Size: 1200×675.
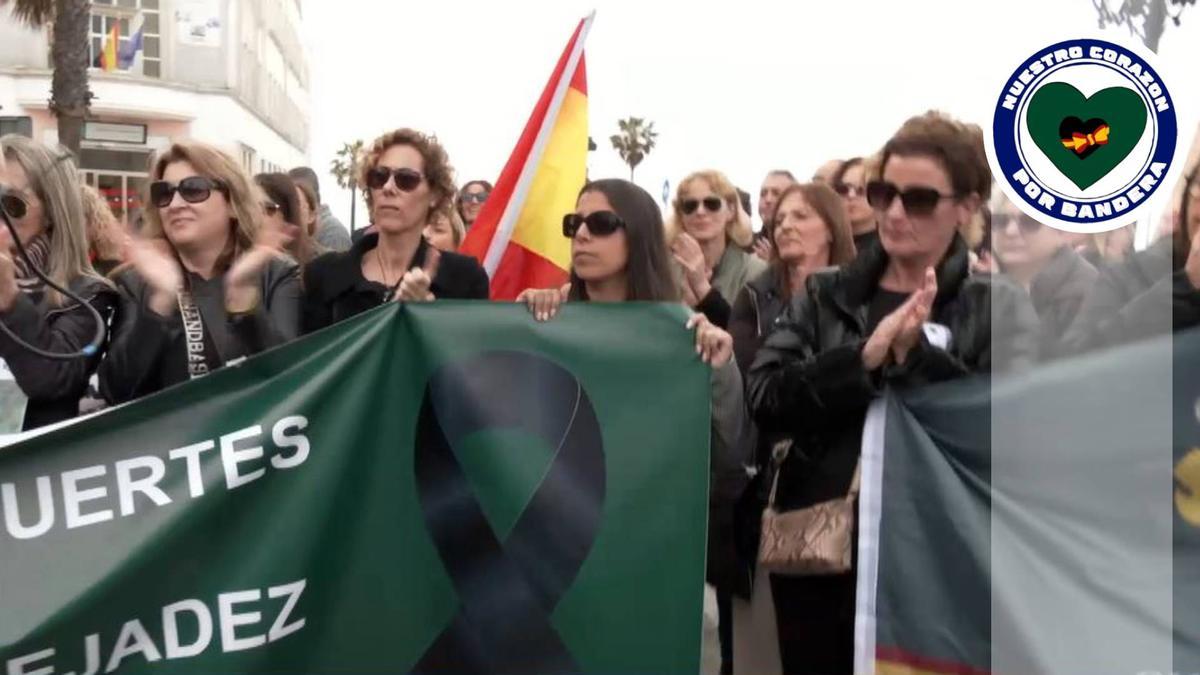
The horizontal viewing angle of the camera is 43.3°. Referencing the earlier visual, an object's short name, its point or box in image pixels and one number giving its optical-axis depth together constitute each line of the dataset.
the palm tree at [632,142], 76.59
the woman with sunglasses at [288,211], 6.18
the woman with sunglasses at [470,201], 8.23
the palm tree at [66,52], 19.97
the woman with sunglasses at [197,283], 3.84
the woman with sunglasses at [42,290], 3.79
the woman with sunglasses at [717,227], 6.50
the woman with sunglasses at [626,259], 4.13
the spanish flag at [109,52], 40.22
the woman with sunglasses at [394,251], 4.43
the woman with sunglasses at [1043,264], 3.74
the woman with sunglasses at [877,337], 3.57
